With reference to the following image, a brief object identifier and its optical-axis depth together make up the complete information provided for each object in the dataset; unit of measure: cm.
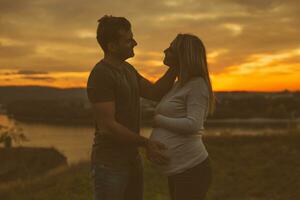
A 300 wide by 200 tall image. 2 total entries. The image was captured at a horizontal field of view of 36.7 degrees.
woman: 263
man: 274
